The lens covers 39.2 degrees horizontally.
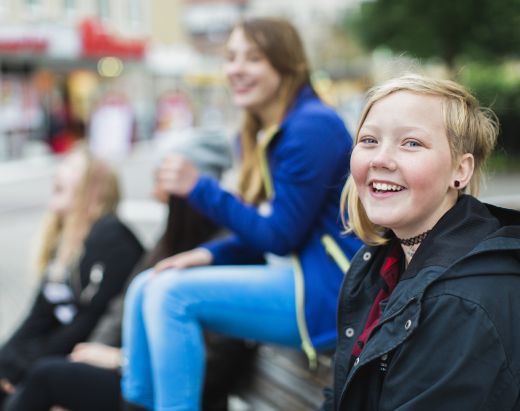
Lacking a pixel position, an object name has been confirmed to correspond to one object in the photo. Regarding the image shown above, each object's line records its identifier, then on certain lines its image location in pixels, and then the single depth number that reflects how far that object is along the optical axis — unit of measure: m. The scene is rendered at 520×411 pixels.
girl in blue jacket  2.24
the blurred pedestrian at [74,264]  3.14
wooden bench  2.69
